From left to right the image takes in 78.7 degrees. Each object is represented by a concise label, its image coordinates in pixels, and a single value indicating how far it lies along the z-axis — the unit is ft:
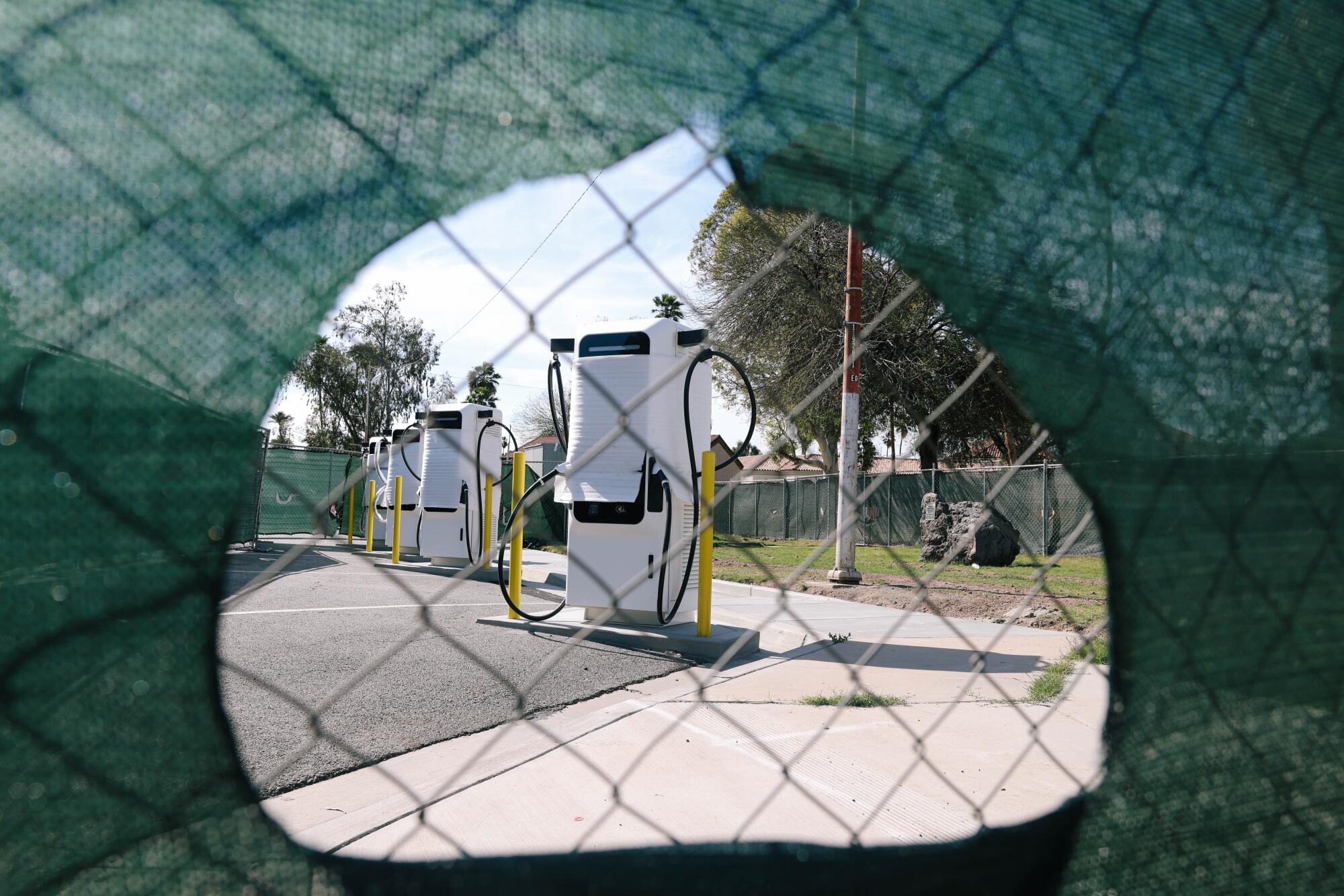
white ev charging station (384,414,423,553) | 38.65
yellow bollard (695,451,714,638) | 14.96
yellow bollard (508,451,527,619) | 16.99
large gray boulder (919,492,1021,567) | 38.52
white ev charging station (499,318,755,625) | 16.67
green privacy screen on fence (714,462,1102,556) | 49.21
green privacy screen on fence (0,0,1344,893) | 2.13
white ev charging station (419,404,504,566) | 33.96
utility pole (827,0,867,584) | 22.93
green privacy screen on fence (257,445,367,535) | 53.26
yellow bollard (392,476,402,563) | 27.76
